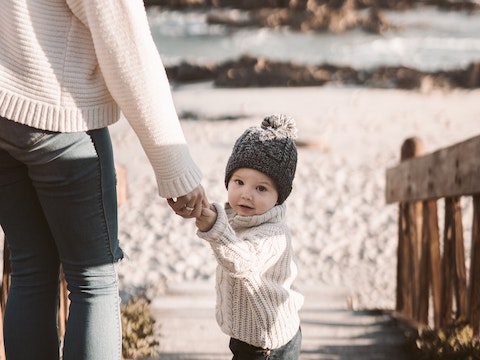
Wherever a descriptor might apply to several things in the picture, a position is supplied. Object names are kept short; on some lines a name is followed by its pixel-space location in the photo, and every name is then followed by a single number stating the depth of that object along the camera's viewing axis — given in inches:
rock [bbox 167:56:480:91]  1079.0
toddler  84.0
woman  64.2
